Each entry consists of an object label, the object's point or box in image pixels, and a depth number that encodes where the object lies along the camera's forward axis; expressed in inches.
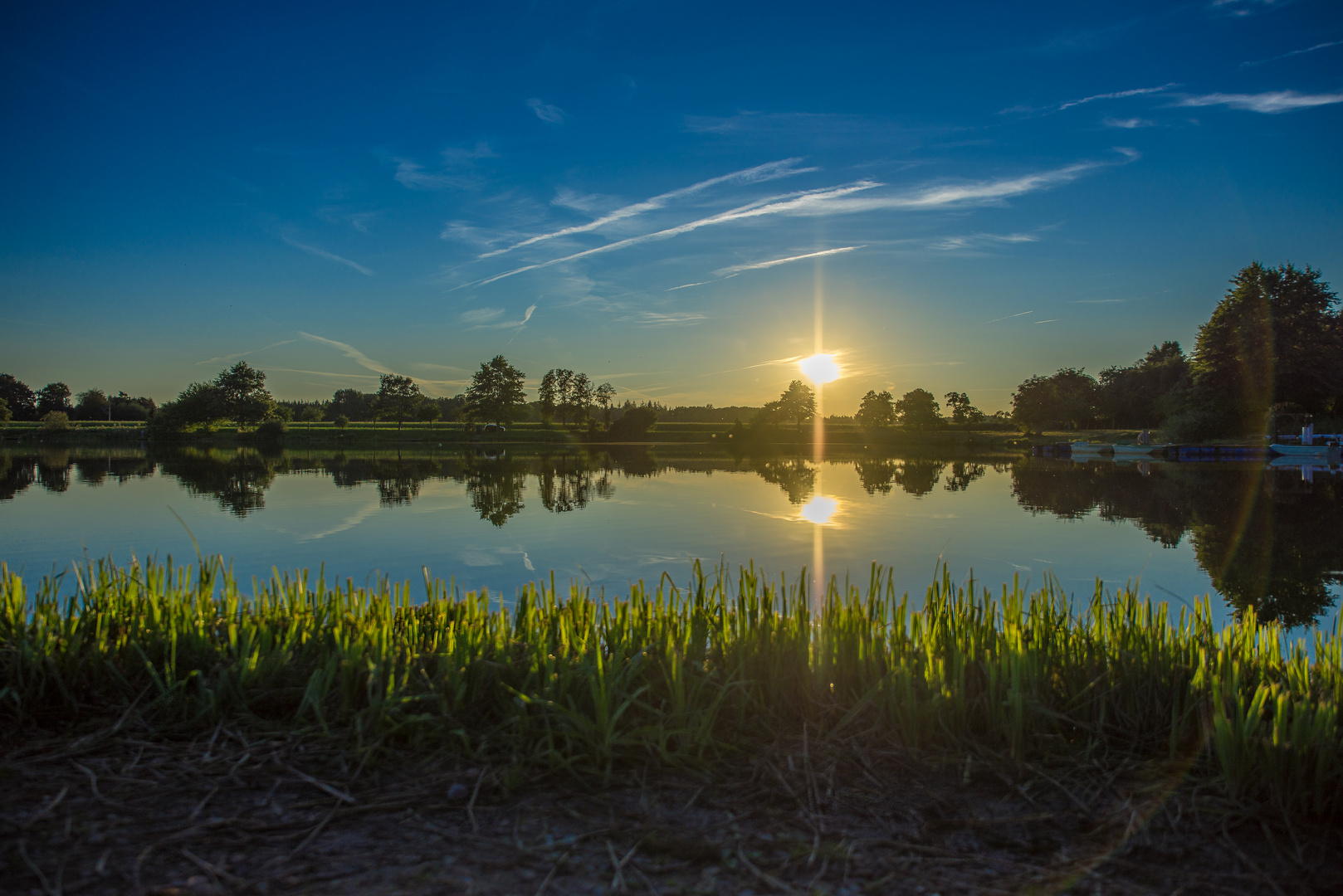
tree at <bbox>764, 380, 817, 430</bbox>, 3186.5
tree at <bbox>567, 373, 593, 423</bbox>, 2967.0
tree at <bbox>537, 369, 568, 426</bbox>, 2955.2
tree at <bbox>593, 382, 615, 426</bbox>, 3201.3
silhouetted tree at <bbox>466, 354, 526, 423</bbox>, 2819.9
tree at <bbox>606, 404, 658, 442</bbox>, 2573.8
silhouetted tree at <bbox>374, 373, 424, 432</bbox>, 3265.3
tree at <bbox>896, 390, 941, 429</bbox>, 3213.6
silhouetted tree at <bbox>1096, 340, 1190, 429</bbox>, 2773.1
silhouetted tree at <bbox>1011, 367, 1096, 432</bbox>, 3014.3
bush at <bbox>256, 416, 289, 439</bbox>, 2568.9
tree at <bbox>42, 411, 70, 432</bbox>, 2773.1
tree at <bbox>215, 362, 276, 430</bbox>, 2819.9
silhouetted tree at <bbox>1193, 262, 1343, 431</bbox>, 1738.4
